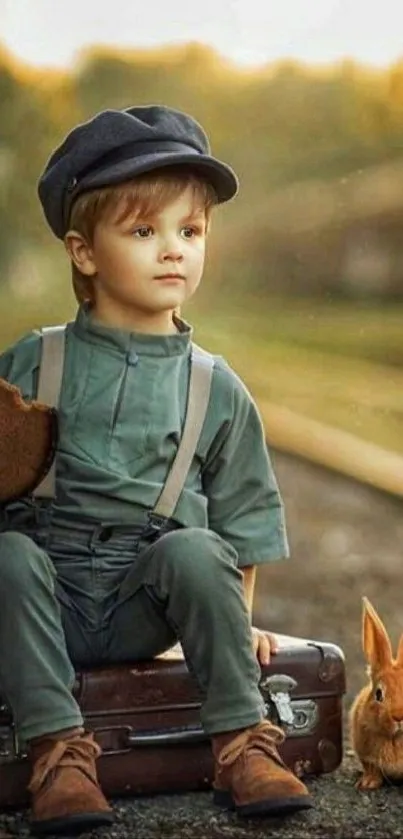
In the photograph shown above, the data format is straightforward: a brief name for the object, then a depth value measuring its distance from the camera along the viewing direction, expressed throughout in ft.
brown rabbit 10.42
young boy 9.84
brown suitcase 10.15
